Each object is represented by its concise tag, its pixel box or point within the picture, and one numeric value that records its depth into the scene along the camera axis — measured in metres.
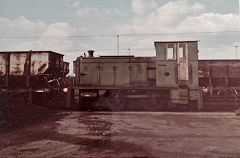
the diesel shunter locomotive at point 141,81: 11.15
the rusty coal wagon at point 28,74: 12.78
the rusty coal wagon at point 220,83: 11.47
